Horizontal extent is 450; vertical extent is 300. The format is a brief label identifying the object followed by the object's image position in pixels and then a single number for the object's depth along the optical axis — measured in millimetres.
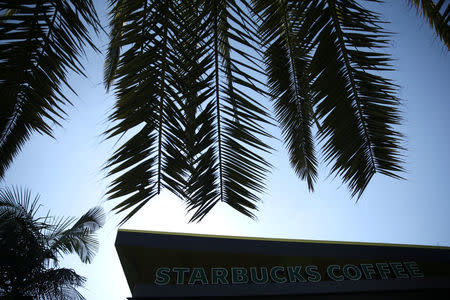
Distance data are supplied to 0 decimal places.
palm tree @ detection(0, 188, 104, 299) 6742
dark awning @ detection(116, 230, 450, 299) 8484
